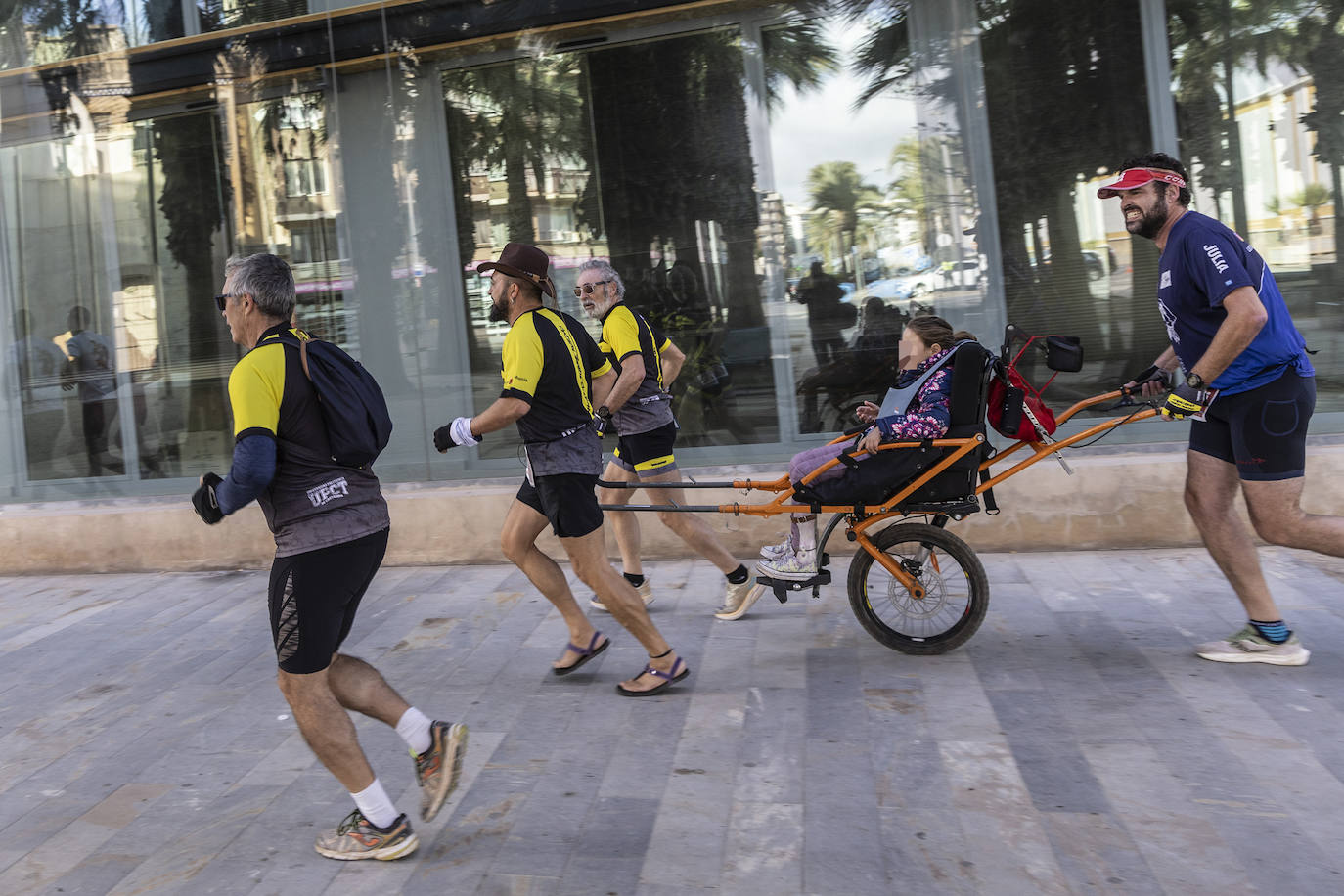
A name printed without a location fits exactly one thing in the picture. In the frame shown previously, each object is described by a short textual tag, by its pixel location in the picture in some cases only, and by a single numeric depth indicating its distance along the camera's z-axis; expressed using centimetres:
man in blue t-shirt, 483
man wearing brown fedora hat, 493
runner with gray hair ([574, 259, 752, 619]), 604
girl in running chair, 518
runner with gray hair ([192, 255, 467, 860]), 364
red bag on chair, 524
